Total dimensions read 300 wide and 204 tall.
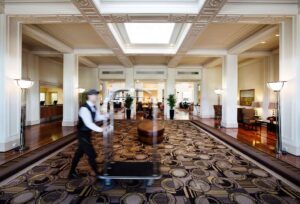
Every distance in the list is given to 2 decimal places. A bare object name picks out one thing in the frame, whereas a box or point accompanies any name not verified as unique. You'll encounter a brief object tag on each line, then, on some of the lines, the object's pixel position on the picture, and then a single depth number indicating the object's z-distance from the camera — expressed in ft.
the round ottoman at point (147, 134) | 18.19
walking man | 9.39
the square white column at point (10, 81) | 14.66
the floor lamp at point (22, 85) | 15.25
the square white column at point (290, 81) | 14.35
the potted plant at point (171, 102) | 38.37
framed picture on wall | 33.60
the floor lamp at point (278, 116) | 14.87
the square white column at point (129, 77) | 40.83
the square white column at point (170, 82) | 41.19
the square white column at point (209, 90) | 42.01
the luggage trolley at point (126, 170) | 9.61
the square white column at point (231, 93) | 27.35
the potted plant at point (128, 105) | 38.89
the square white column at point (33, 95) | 29.50
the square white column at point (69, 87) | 27.91
